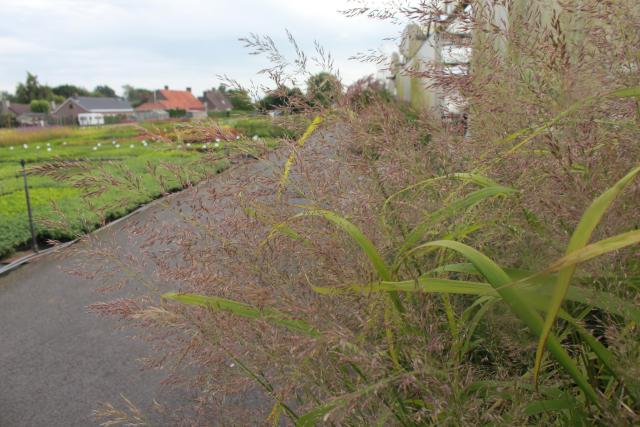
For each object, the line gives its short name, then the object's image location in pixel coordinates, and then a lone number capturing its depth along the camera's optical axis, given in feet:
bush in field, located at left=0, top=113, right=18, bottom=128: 178.49
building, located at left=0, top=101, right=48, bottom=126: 239.09
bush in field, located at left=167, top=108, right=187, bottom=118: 204.23
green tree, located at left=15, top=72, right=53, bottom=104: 269.44
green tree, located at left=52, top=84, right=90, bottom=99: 324.52
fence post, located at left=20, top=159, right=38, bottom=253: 22.49
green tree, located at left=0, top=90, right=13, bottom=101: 304.71
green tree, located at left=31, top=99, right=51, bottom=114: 239.11
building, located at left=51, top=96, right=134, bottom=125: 260.01
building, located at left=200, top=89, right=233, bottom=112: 301.84
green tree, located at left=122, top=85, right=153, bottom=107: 350.97
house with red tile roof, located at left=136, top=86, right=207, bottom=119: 255.91
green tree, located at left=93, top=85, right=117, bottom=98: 355.40
